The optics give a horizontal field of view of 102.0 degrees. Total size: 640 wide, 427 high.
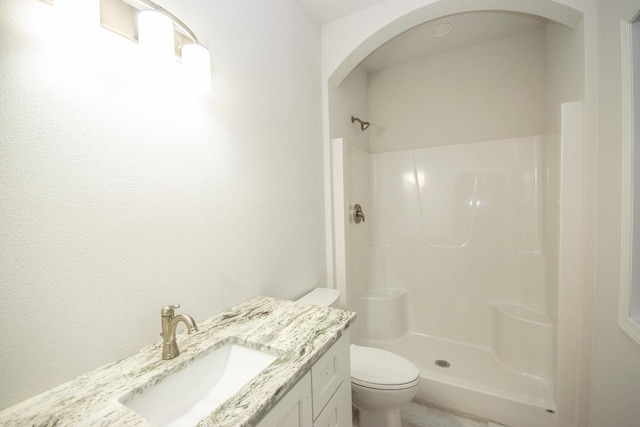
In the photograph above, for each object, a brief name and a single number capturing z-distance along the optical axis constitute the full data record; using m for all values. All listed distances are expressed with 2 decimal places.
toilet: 1.33
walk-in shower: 1.80
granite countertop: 0.58
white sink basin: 0.72
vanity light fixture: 0.76
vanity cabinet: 0.70
